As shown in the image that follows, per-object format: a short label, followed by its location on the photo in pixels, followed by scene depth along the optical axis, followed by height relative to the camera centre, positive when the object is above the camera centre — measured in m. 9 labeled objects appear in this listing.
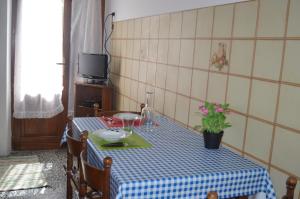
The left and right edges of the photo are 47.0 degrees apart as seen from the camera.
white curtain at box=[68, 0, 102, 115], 4.11 +0.26
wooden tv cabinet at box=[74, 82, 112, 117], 3.83 -0.54
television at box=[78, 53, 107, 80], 3.81 -0.16
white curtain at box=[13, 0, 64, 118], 3.87 -0.13
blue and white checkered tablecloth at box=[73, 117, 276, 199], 1.41 -0.50
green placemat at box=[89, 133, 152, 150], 1.82 -0.48
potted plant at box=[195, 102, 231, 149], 1.83 -0.34
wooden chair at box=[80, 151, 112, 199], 1.43 -0.53
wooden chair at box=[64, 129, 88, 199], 1.75 -0.66
